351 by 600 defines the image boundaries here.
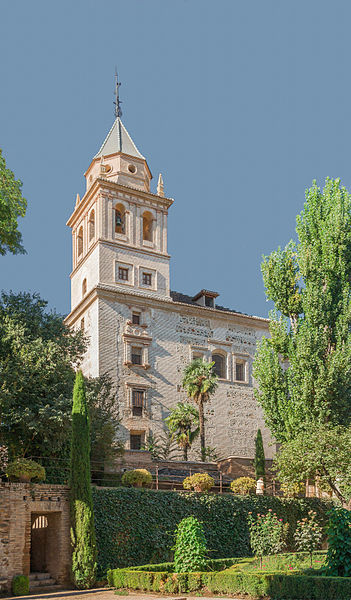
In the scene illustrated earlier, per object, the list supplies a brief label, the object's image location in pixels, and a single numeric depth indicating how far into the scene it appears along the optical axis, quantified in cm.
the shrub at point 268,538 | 1845
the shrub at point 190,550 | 1500
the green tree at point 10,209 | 1716
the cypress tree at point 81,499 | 1733
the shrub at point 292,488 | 2373
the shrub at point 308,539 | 1725
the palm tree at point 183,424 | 3334
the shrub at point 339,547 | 1270
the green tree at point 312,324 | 2517
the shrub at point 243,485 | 2364
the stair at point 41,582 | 1712
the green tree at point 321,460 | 2291
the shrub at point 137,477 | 2159
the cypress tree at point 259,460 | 2915
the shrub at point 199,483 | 2231
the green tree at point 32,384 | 2122
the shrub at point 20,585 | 1620
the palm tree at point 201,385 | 3350
